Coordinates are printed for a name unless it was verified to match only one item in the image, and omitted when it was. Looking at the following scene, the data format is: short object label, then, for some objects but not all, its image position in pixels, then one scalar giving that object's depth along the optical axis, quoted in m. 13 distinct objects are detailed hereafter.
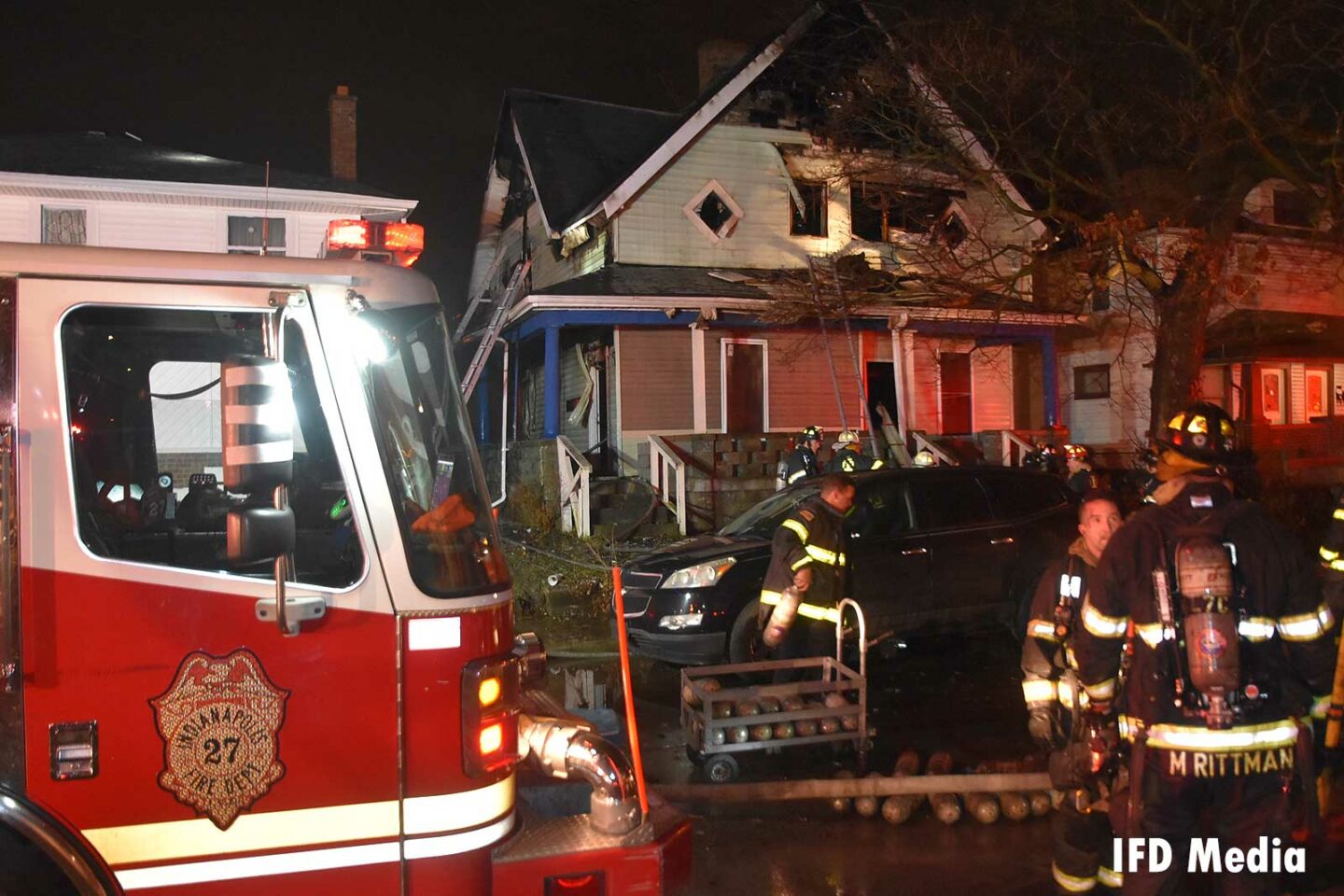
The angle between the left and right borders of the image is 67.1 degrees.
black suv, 7.57
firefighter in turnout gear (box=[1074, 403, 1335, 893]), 3.06
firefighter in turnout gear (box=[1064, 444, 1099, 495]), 10.45
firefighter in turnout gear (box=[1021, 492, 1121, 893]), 4.27
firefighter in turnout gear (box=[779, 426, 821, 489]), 11.79
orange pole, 3.11
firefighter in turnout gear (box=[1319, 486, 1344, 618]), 5.46
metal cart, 5.55
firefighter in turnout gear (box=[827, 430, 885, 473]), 10.76
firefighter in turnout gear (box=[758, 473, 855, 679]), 6.06
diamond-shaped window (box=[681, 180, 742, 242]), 17.52
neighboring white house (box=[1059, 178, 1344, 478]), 19.00
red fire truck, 2.61
